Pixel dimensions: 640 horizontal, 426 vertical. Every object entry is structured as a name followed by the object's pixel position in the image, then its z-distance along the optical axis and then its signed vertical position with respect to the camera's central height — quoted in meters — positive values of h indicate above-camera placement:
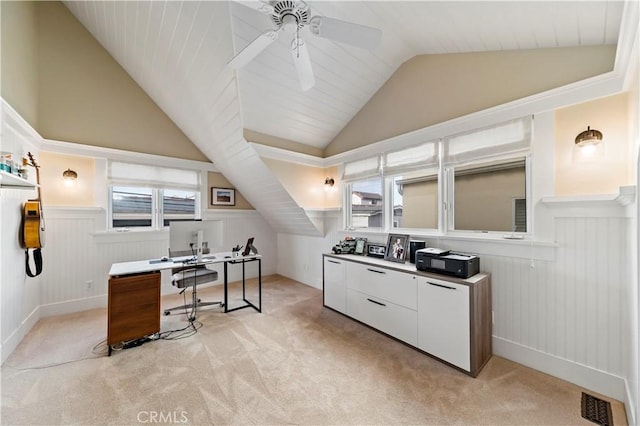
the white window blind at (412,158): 2.89 +0.69
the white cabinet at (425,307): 2.08 -0.93
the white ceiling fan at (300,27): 1.62 +1.29
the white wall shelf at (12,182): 1.73 +0.26
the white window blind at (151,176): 3.69 +0.61
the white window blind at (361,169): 3.56 +0.67
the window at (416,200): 3.07 +0.17
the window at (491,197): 2.38 +0.16
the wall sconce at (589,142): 1.84 +0.53
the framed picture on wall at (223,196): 4.61 +0.33
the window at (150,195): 3.73 +0.31
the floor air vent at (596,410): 1.60 -1.35
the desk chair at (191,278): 3.09 -0.81
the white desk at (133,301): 2.36 -0.87
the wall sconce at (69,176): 3.27 +0.51
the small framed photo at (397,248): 2.90 -0.42
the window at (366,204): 3.63 +0.15
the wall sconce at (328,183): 4.16 +0.51
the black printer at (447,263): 2.18 -0.46
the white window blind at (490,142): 2.22 +0.70
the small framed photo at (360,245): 3.41 -0.44
